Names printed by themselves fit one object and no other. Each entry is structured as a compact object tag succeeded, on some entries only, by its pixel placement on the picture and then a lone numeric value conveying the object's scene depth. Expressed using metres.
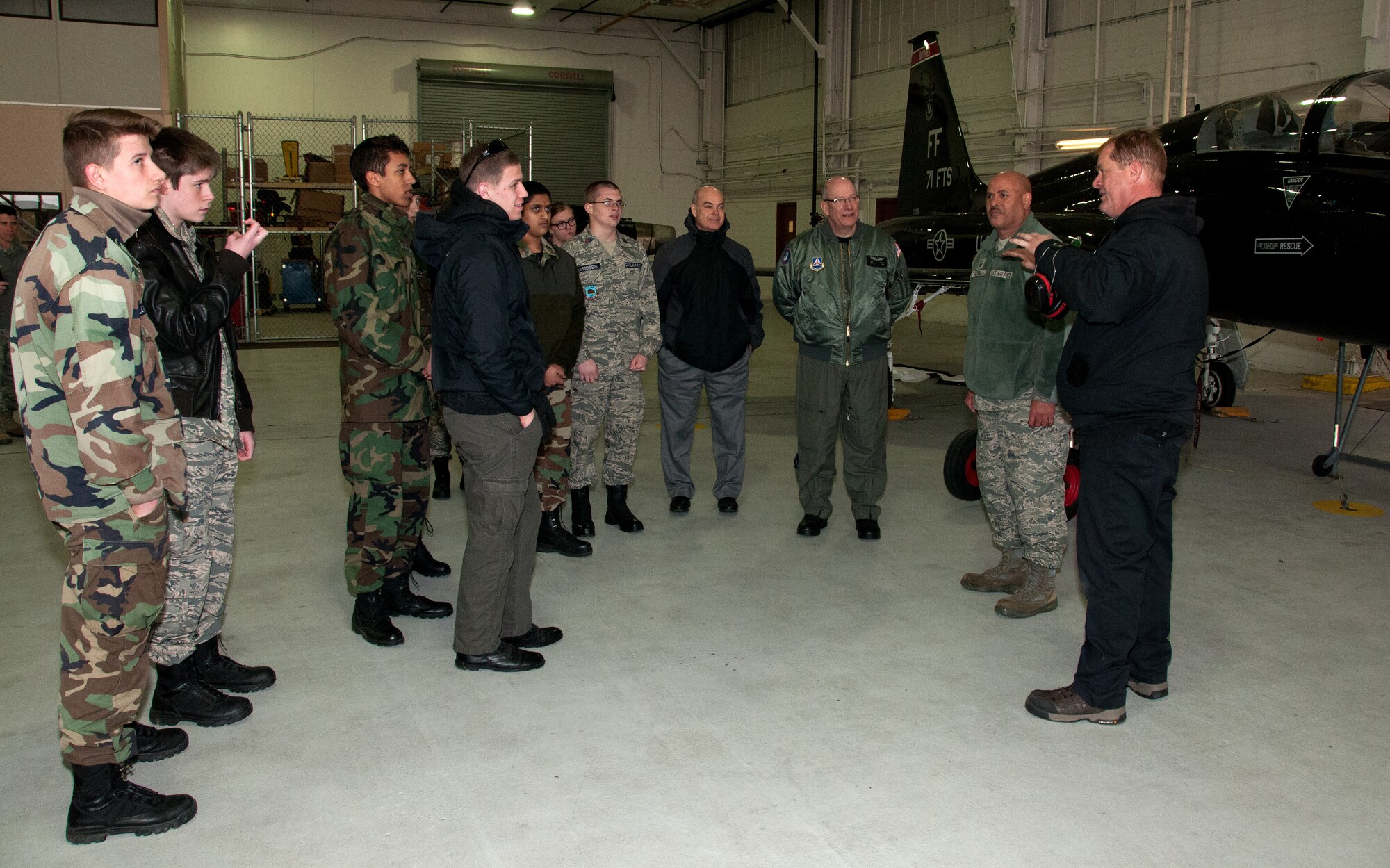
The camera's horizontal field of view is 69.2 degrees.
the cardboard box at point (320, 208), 13.97
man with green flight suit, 4.88
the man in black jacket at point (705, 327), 5.18
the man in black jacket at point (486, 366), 3.02
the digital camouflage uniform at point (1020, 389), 3.93
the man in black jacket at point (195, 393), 2.66
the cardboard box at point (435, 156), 13.78
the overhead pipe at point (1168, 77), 11.61
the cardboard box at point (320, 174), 14.20
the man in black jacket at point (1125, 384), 2.85
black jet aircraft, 5.18
